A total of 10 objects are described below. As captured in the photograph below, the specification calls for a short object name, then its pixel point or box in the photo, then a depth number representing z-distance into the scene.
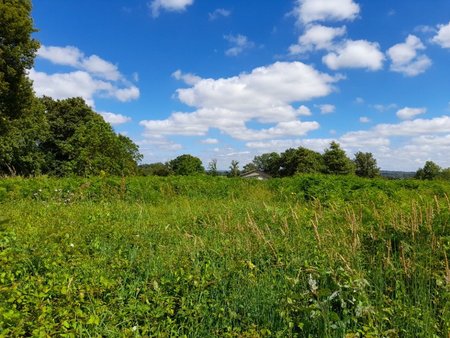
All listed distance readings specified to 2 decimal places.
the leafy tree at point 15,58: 16.72
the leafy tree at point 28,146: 30.78
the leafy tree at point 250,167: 114.87
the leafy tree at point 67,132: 35.34
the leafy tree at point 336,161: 59.91
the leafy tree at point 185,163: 64.49
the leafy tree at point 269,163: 85.00
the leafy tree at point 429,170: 76.23
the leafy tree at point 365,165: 68.25
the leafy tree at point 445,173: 71.16
